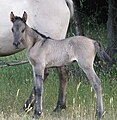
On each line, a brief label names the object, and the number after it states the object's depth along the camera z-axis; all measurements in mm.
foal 11392
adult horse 13196
